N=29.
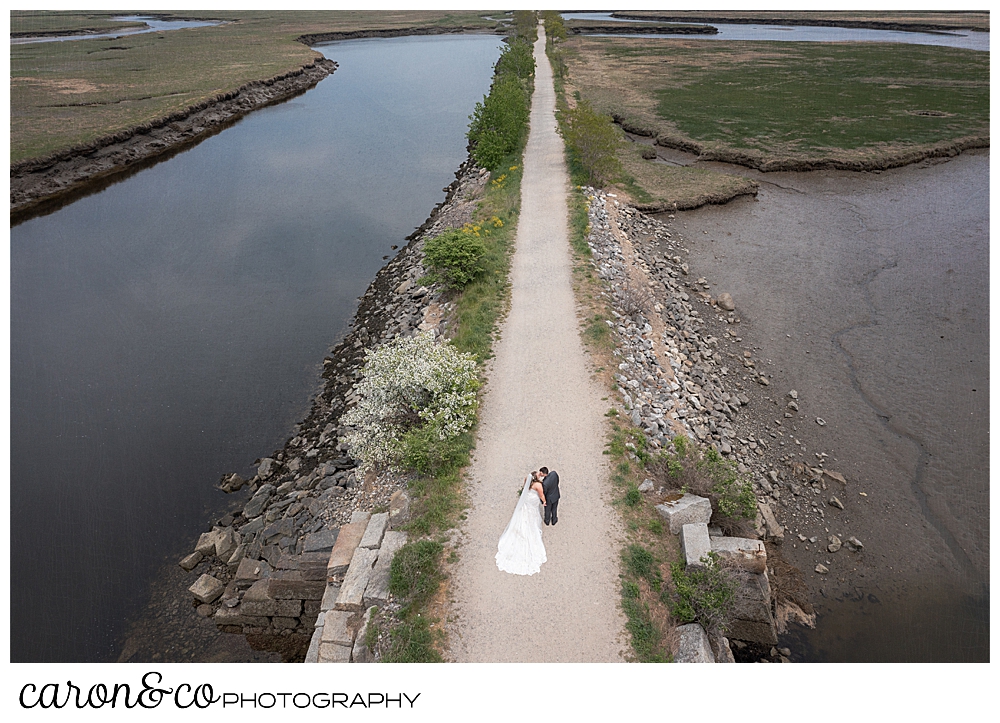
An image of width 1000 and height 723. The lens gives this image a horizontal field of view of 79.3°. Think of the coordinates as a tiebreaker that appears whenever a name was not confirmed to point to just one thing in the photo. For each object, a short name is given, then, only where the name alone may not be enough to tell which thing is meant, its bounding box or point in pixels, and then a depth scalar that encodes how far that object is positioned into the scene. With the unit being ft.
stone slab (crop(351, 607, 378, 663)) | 35.65
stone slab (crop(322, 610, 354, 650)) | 37.45
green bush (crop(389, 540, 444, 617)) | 37.57
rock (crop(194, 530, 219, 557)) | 50.24
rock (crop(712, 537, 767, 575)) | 40.88
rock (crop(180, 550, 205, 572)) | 49.26
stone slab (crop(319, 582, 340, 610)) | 40.75
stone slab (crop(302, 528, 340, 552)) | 45.62
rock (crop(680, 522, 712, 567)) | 39.40
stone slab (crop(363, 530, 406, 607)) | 38.27
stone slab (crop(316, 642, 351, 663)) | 36.91
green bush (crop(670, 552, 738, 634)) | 36.60
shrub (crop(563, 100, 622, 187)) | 108.88
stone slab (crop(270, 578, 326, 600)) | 44.38
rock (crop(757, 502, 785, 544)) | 48.52
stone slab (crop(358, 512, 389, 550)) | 42.22
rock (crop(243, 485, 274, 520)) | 53.42
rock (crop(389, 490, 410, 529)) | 43.86
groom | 40.45
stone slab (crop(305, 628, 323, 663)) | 38.04
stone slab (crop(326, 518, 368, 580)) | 42.17
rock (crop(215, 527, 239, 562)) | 49.75
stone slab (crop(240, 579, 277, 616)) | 44.83
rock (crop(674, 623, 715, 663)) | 34.60
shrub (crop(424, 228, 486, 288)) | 73.61
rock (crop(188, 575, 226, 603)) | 46.21
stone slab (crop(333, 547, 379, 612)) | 38.63
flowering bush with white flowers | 49.65
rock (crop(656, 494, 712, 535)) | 41.68
